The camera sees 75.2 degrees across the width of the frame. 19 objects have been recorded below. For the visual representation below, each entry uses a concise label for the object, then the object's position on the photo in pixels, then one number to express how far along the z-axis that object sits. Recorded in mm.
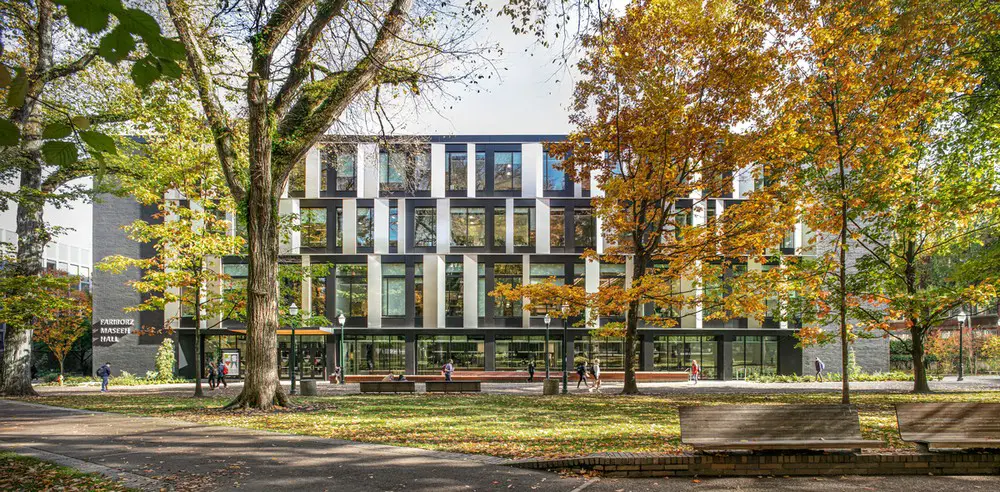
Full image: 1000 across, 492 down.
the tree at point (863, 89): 15281
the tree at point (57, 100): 2314
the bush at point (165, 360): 38938
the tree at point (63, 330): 41500
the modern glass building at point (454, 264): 41375
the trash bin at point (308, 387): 24781
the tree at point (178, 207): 23672
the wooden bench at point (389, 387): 26750
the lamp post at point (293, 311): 25812
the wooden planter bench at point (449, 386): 27016
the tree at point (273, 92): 15852
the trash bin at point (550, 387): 26111
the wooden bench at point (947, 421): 8719
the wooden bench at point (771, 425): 8508
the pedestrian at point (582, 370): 32281
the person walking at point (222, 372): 32750
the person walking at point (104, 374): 30658
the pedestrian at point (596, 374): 31125
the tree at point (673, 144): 20156
